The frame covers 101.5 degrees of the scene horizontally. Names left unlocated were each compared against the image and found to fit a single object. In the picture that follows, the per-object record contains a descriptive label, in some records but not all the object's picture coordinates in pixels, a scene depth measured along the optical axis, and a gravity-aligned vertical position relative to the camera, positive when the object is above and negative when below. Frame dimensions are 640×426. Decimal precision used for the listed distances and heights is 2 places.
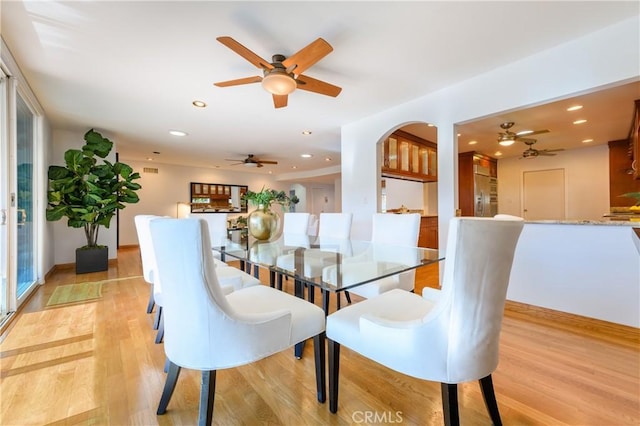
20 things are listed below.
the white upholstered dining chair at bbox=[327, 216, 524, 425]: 0.87 -0.40
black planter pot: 4.00 -0.68
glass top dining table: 1.45 -0.33
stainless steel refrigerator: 5.86 +0.50
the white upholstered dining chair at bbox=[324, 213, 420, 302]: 1.89 -0.29
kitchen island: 2.03 -0.49
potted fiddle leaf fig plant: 3.74 +0.35
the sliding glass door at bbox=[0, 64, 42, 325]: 2.28 +0.21
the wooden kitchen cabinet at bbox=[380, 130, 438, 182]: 4.16 +0.98
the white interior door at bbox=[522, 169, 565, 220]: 5.91 +0.42
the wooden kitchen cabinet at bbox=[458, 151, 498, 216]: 5.81 +0.78
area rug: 2.82 -0.90
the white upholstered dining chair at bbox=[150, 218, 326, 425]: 1.00 -0.44
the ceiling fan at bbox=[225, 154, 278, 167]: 6.05 +1.26
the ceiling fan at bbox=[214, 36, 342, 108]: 1.77 +1.13
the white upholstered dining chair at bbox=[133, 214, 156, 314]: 2.00 -0.29
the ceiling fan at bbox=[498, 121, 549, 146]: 3.88 +1.20
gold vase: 2.70 -0.07
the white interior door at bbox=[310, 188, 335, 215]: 11.15 +0.59
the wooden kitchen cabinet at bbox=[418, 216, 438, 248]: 4.89 -0.36
